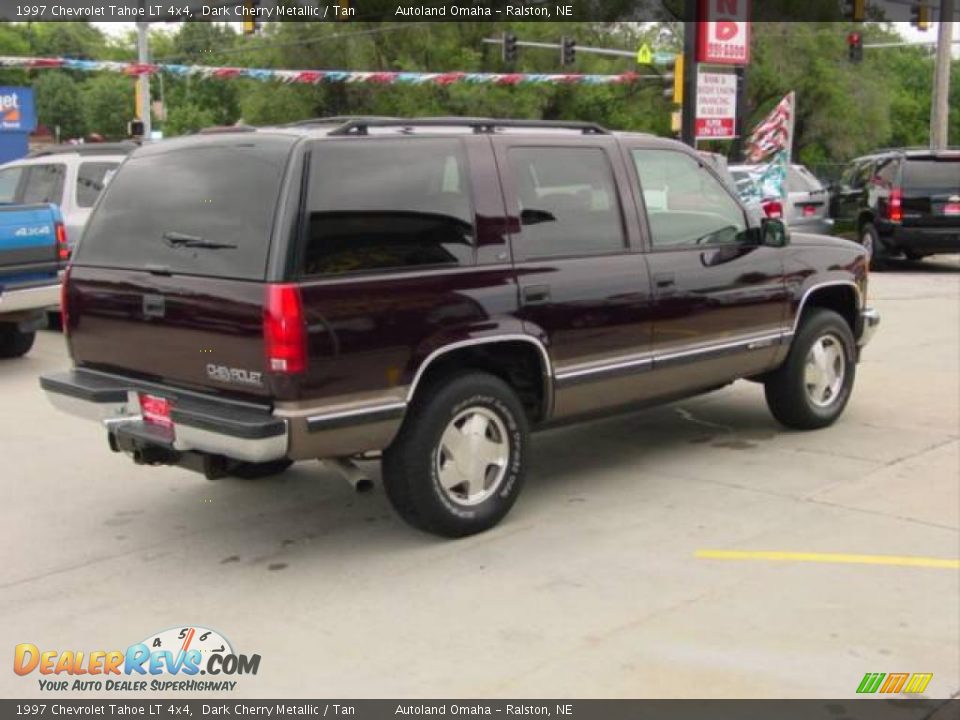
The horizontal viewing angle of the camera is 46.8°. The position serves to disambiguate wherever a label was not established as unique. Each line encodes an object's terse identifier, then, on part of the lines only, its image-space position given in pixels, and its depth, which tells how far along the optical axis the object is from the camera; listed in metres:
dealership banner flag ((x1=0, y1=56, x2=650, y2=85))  21.88
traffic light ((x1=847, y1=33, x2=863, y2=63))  34.19
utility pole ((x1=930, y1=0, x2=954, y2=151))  25.48
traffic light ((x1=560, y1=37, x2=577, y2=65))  36.00
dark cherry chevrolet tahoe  4.69
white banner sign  13.36
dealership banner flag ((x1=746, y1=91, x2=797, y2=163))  15.55
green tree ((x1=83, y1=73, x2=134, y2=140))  79.19
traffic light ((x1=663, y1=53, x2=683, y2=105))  18.50
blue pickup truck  9.53
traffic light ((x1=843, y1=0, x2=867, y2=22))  25.62
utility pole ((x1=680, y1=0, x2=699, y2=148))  13.03
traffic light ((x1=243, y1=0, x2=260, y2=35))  24.58
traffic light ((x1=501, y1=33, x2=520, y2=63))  36.94
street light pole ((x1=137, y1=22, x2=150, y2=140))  27.37
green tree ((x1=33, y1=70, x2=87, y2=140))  87.19
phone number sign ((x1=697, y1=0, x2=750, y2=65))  13.00
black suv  16.77
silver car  18.47
